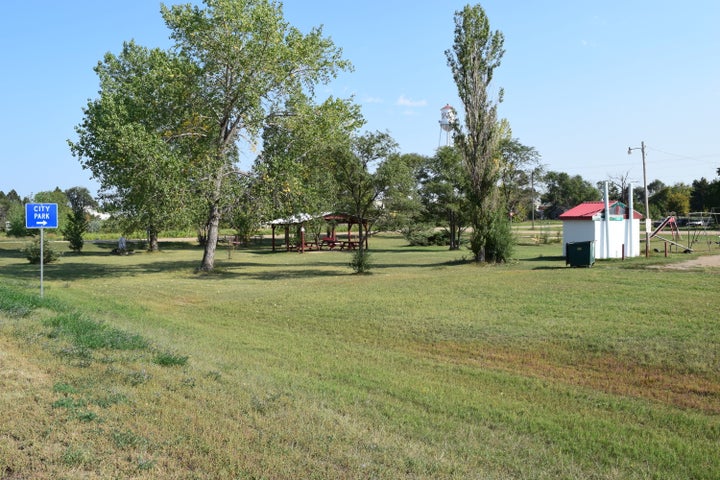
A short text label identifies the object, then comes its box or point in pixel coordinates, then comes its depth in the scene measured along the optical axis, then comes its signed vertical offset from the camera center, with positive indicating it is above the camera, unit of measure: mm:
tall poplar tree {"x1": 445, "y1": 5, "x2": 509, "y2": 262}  29688 +5921
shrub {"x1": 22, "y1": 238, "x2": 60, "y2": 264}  33344 -1142
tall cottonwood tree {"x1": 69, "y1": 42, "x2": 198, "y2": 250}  24109 +3851
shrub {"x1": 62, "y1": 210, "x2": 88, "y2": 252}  47938 +198
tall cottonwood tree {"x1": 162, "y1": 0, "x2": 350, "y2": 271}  26188 +7622
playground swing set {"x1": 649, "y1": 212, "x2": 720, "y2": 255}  31127 -556
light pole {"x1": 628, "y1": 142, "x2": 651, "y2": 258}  48719 +5095
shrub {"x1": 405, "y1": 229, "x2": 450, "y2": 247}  54812 -683
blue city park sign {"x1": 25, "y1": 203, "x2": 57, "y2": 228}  15961 +471
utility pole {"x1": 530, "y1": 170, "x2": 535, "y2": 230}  69719 +6028
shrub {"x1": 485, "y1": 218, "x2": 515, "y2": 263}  29172 -519
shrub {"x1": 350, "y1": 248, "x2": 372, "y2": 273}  26406 -1379
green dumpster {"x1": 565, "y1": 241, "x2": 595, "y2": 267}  24625 -960
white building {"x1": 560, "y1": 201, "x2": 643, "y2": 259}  29438 +103
